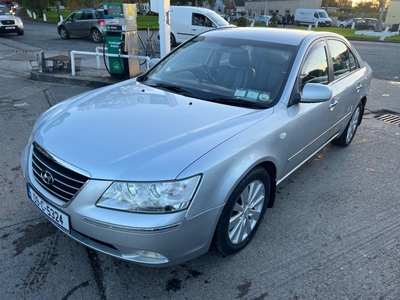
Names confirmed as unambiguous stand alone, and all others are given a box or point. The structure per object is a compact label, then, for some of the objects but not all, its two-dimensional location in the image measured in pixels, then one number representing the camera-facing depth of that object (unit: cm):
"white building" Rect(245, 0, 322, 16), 5716
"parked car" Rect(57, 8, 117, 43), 1631
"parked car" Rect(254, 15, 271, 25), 3945
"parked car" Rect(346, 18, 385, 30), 3619
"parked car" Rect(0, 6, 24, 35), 1654
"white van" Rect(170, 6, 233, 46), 1443
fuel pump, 734
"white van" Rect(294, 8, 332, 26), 3794
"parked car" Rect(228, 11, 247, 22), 4643
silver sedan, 195
